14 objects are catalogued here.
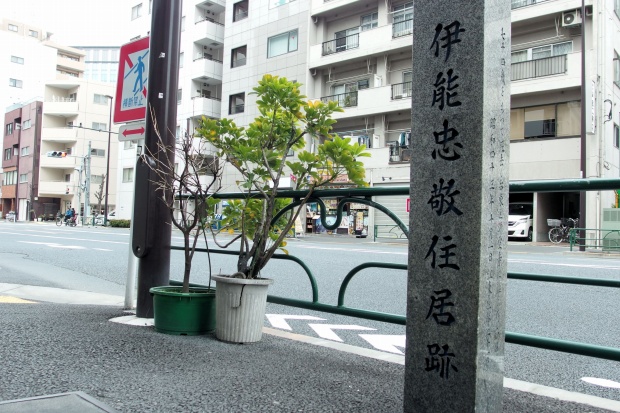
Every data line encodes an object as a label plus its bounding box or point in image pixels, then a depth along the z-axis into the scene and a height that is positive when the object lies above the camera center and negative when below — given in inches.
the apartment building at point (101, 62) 4564.5 +1402.2
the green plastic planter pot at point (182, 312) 156.3 -26.5
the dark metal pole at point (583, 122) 773.9 +173.2
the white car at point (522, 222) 968.3 +25.6
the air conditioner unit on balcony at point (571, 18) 847.7 +359.0
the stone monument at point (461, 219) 81.0 +2.4
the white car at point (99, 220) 1741.6 +3.3
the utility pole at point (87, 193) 1709.6 +92.5
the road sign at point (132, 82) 201.6 +55.6
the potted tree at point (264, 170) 147.3 +17.4
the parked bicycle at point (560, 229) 911.0 +14.7
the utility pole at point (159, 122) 178.2 +35.2
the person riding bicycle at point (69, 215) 1670.3 +15.9
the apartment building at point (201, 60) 1493.6 +481.9
